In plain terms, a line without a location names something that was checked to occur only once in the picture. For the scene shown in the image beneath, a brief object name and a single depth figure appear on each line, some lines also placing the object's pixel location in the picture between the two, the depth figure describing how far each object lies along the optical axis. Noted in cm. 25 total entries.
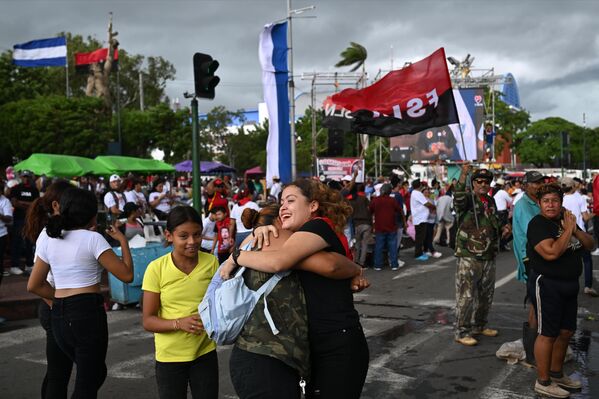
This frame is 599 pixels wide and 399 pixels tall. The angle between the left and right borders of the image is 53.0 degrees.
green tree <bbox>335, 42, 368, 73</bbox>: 3931
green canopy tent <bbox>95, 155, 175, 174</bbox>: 2727
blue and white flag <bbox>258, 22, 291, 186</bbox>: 1770
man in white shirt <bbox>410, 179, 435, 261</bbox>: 1352
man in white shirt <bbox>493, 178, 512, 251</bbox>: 1567
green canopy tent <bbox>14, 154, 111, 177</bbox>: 2152
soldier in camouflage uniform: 640
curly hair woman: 263
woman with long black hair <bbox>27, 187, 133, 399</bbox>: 356
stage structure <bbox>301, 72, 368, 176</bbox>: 3597
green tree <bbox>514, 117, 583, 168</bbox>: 7306
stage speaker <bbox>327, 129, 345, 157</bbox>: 3388
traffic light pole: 845
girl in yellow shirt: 335
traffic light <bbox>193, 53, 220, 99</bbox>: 866
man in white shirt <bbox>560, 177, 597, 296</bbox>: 930
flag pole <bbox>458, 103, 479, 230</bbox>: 627
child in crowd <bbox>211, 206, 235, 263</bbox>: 909
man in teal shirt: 594
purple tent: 3703
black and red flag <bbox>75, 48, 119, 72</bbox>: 4516
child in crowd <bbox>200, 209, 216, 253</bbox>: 955
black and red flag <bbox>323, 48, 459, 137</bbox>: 793
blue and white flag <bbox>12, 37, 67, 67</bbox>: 3281
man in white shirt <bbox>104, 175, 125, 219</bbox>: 1168
